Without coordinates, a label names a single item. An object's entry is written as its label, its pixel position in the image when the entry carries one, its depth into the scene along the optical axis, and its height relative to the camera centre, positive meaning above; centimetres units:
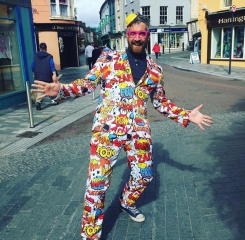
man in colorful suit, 230 -46
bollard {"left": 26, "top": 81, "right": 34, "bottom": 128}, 645 -120
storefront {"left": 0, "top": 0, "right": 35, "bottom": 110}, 895 +21
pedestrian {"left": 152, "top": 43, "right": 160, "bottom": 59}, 2846 +17
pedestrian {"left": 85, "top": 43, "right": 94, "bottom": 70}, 1682 -2
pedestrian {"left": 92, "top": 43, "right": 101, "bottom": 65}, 1310 -3
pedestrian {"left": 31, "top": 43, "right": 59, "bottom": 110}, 802 -29
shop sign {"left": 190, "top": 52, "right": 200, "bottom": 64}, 2205 -76
